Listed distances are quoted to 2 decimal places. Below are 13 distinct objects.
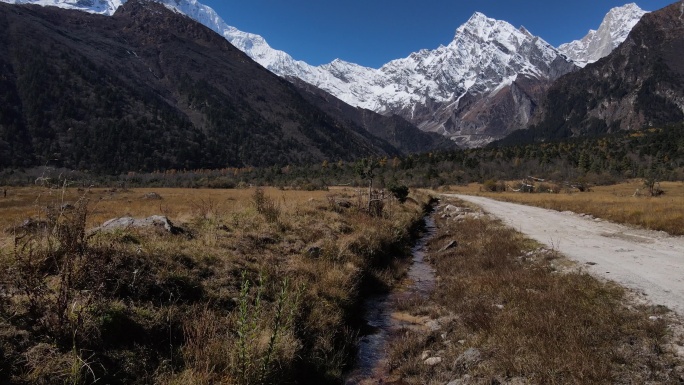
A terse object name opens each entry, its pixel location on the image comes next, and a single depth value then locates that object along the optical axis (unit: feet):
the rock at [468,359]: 24.61
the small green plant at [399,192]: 131.48
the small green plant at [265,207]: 55.86
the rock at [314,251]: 44.34
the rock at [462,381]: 22.66
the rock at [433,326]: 32.60
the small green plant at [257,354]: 18.83
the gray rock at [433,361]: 26.38
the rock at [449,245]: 65.62
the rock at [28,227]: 28.44
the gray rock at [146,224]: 37.33
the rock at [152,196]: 193.77
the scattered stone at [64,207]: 21.34
